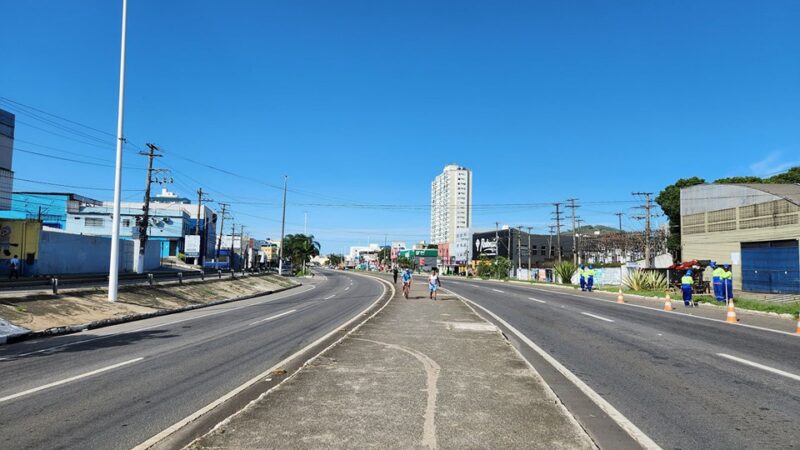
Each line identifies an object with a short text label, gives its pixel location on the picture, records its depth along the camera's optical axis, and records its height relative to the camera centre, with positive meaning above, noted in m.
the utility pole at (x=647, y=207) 58.38 +6.27
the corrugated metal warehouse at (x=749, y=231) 32.00 +2.31
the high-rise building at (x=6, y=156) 29.78 +5.64
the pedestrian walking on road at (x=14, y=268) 31.55 -1.19
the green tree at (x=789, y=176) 53.04 +9.35
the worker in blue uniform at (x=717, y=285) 22.62 -1.10
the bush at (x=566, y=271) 49.62 -1.24
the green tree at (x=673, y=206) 63.15 +7.20
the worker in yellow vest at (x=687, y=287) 21.23 -1.13
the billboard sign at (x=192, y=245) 69.50 +1.02
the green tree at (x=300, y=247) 103.06 +1.49
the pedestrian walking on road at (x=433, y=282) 25.13 -1.31
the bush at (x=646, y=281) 32.56 -1.38
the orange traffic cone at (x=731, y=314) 15.17 -1.61
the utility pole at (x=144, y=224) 41.84 +2.32
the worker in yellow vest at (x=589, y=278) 36.19 -1.38
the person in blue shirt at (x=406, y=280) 27.25 -1.35
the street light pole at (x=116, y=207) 19.38 +1.74
